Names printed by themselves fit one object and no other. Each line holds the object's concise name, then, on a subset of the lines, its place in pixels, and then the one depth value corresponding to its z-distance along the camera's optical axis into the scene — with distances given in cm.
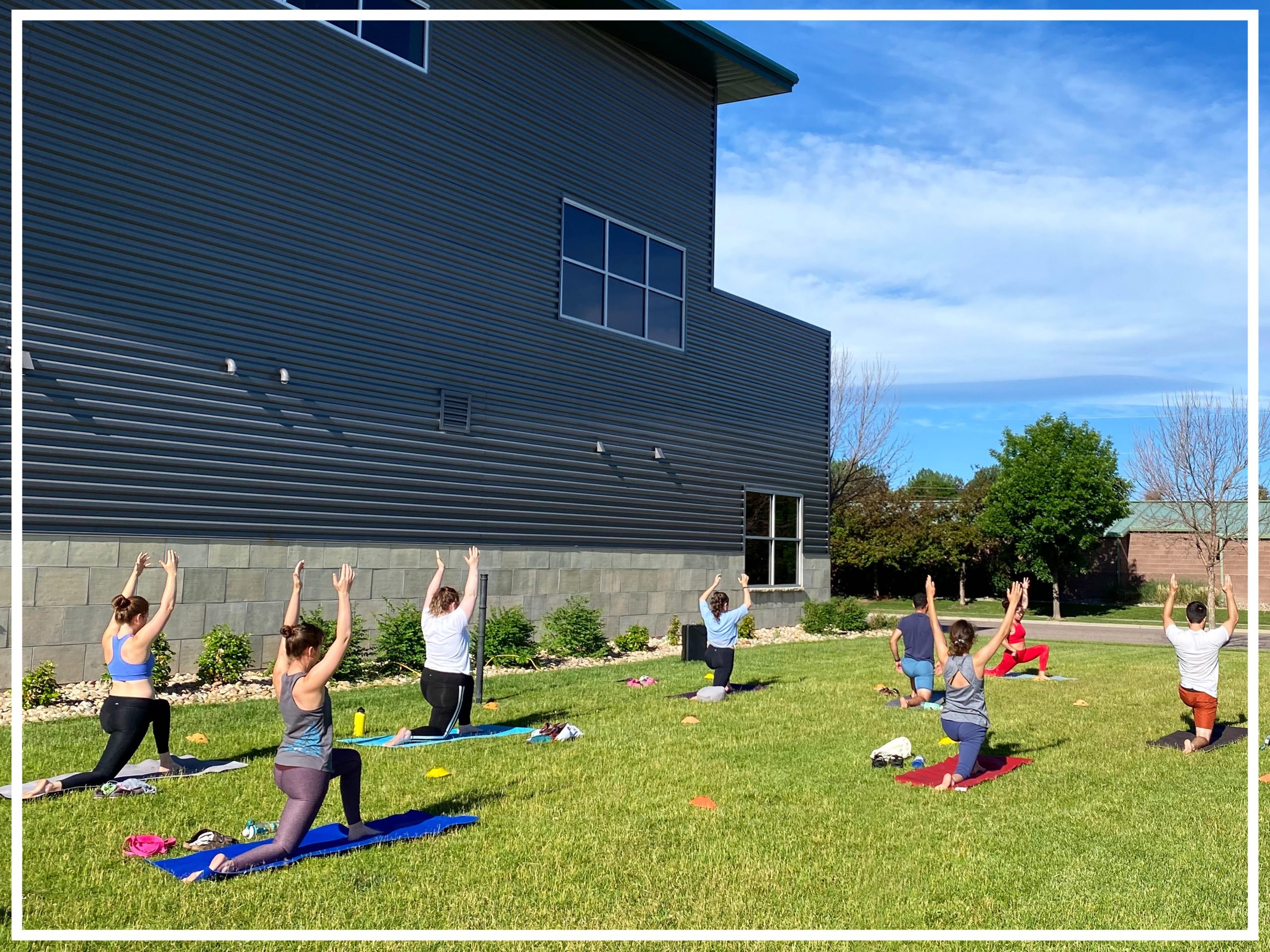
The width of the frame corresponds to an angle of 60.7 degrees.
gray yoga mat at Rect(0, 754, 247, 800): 866
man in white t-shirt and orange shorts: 1091
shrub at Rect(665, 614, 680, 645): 2206
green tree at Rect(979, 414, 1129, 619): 3875
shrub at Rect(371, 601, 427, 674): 1584
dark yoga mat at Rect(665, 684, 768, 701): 1391
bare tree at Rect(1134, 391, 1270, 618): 3281
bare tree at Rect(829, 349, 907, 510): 4503
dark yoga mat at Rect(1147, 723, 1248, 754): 1113
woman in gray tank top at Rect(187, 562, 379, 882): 625
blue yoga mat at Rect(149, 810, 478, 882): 622
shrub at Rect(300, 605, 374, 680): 1501
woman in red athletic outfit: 1728
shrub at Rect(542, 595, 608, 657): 1894
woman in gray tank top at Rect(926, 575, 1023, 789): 906
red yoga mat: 907
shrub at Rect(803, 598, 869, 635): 2550
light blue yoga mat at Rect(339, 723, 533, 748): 1027
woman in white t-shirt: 1028
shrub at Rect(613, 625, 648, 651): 2064
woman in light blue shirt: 1396
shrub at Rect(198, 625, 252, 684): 1393
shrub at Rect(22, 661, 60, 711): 1199
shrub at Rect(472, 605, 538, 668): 1730
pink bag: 653
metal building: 1327
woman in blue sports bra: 824
